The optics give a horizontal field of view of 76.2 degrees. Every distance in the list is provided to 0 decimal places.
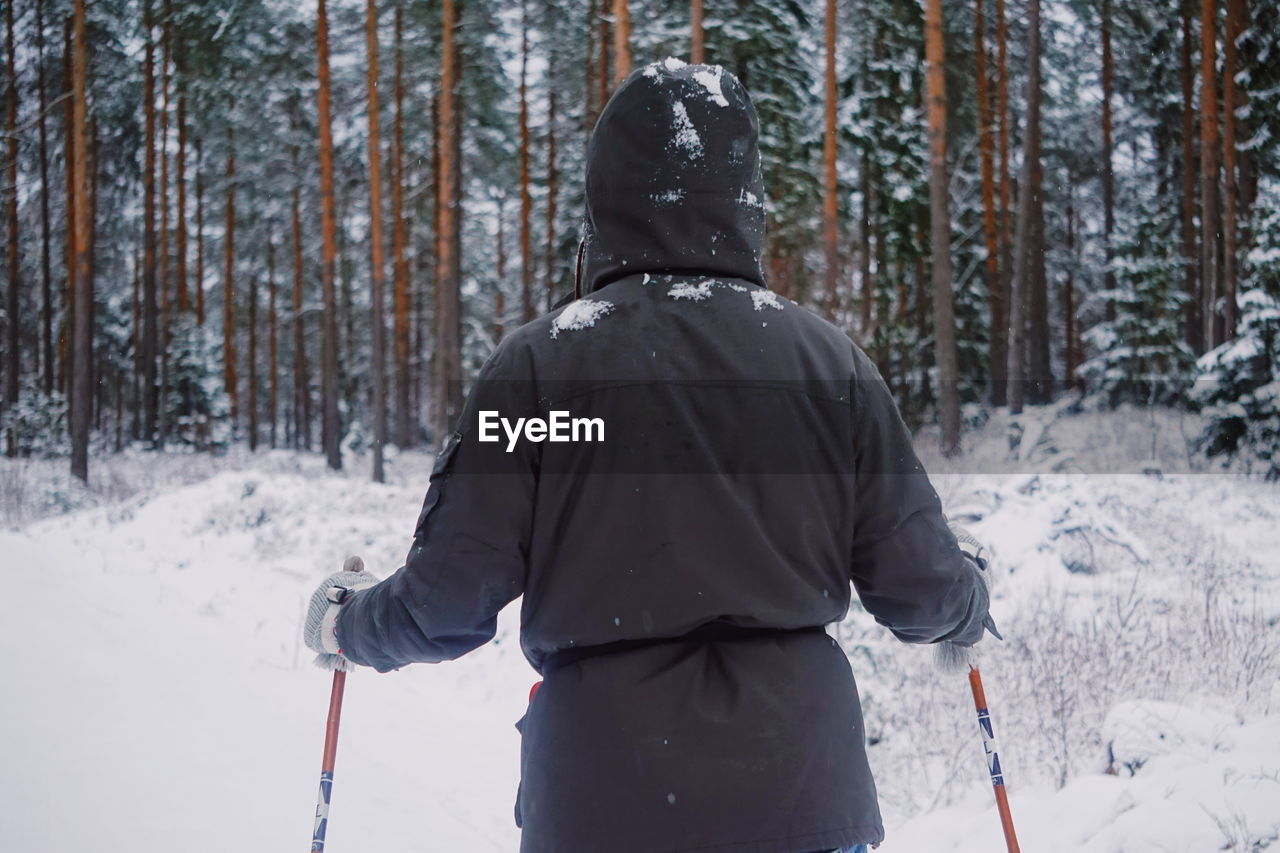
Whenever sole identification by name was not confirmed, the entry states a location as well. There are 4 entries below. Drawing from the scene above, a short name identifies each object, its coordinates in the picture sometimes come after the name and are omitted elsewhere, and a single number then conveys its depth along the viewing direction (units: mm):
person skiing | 1412
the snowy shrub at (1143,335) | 16672
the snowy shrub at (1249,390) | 10086
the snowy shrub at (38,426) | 18969
